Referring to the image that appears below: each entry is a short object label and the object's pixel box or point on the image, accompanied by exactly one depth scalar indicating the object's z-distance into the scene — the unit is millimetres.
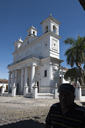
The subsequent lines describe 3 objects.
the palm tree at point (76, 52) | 18172
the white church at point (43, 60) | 20562
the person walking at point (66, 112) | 1351
